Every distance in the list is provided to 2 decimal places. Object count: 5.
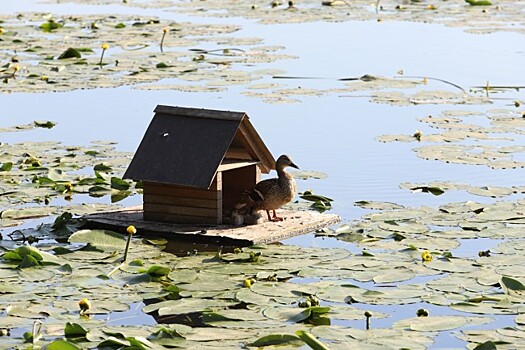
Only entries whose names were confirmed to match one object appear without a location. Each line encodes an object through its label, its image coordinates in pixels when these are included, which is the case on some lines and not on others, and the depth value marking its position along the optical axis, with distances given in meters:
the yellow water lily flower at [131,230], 10.73
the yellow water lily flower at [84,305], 9.43
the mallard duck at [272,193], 12.41
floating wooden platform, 11.86
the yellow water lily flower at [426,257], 10.98
